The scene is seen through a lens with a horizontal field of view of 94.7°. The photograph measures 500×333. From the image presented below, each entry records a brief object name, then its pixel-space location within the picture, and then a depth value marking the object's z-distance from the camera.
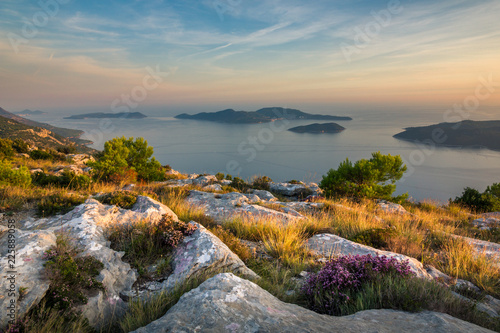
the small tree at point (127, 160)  13.57
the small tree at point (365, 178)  15.48
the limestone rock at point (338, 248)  4.37
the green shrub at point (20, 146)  22.19
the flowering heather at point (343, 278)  2.92
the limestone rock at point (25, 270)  2.21
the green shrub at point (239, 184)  16.46
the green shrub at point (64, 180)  9.05
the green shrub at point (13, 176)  7.86
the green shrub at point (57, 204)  5.01
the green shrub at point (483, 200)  17.20
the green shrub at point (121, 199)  5.72
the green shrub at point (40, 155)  21.02
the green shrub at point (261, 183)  18.01
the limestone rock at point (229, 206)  7.39
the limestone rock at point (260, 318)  1.92
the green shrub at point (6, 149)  18.37
